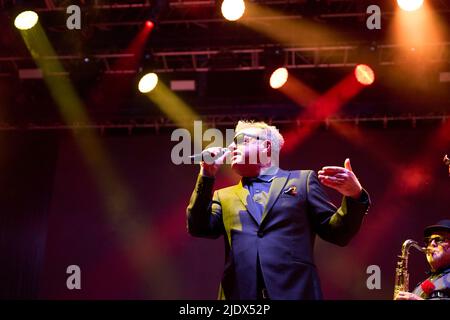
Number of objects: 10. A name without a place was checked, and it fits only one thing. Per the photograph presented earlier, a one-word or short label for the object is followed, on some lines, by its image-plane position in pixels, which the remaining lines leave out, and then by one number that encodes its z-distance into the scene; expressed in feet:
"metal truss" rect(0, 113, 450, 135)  21.57
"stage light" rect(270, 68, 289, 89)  20.34
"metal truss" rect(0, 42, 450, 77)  20.04
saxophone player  11.89
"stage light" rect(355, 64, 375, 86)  20.13
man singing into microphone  7.48
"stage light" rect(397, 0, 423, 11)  16.85
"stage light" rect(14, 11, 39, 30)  18.10
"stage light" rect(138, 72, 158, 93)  20.87
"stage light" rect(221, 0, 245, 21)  17.72
